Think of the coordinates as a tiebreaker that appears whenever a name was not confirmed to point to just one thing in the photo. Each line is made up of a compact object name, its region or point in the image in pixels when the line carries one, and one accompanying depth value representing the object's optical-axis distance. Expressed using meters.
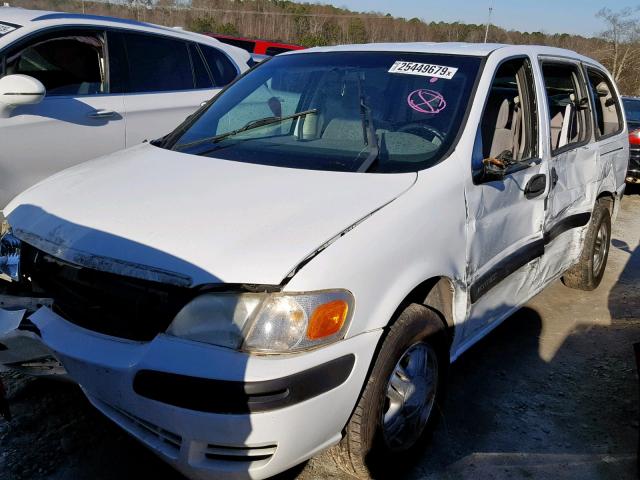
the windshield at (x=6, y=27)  4.23
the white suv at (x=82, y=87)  4.13
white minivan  1.96
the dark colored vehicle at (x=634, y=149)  9.49
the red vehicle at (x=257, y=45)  12.15
